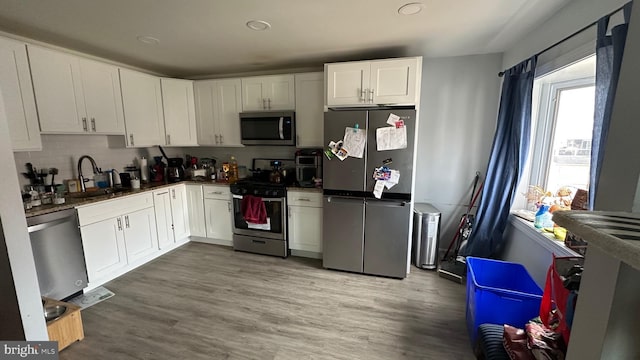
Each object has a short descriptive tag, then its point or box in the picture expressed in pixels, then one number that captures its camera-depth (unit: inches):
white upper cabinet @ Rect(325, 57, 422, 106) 99.4
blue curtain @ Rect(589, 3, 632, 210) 48.0
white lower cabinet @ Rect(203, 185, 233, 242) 136.6
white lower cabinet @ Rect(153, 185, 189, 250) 127.1
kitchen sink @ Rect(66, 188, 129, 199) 105.6
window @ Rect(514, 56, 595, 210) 78.4
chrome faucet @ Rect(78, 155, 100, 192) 111.3
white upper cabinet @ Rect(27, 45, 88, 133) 88.9
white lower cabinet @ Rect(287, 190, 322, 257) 122.9
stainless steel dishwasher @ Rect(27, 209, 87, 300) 83.2
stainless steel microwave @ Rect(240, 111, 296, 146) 127.3
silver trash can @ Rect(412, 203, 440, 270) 111.8
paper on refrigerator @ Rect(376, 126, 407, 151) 100.1
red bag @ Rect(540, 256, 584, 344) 45.4
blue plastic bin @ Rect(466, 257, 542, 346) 64.3
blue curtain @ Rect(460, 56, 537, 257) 89.7
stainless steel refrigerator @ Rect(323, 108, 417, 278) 102.3
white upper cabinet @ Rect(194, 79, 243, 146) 137.8
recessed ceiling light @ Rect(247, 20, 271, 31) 81.7
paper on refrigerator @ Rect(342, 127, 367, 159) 103.7
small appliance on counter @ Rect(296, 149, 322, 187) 126.5
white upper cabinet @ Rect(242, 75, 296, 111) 128.0
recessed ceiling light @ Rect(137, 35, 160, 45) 93.3
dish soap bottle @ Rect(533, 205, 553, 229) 83.3
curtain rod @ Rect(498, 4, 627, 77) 51.9
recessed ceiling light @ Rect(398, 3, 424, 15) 70.9
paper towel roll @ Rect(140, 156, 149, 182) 136.5
